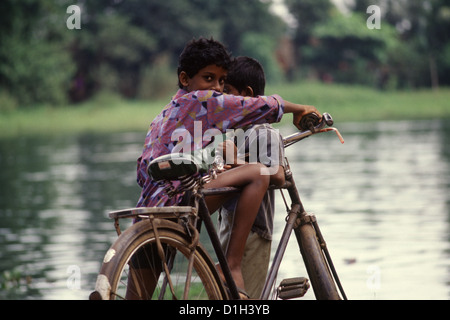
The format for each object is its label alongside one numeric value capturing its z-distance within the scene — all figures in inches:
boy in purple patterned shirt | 271.7
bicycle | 233.5
